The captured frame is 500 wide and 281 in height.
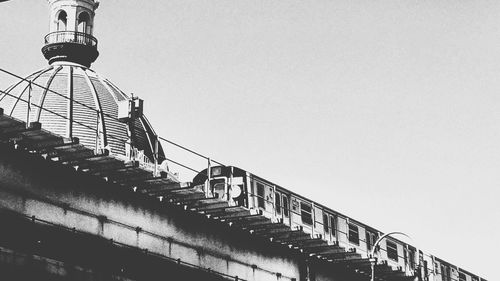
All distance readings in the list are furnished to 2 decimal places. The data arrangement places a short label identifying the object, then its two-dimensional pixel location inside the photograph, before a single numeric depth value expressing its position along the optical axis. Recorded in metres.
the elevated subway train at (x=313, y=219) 43.50
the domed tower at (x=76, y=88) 76.38
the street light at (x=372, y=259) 36.28
